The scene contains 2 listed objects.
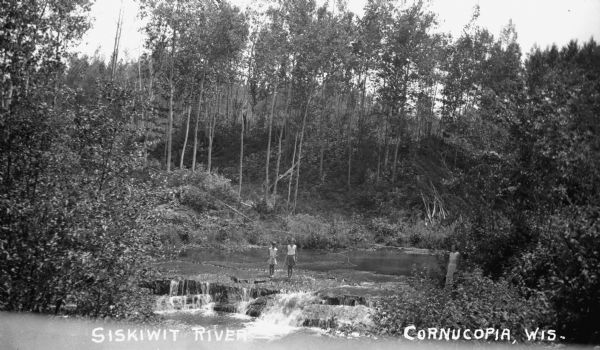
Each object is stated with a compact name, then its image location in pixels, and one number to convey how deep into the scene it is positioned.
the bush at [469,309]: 11.04
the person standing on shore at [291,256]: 22.97
